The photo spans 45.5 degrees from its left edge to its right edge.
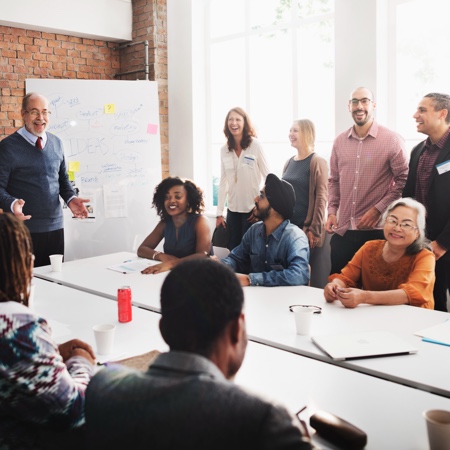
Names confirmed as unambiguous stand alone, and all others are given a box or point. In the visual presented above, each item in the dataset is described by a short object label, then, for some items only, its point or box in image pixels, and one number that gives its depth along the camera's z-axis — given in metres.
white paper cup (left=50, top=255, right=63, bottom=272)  3.38
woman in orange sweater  2.49
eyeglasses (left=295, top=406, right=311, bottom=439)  1.34
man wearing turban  3.02
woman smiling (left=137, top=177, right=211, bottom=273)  3.71
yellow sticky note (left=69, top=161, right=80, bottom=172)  5.33
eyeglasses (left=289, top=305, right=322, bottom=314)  2.38
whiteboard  5.29
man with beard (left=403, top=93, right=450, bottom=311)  3.39
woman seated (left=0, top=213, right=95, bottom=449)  1.18
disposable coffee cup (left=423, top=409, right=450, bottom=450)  1.24
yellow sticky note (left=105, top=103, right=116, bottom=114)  5.44
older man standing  3.95
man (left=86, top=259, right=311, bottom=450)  0.81
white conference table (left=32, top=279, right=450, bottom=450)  1.39
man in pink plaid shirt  3.87
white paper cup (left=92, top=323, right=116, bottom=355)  1.93
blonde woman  4.41
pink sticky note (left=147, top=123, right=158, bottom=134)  5.67
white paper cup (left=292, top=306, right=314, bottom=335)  2.09
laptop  1.86
